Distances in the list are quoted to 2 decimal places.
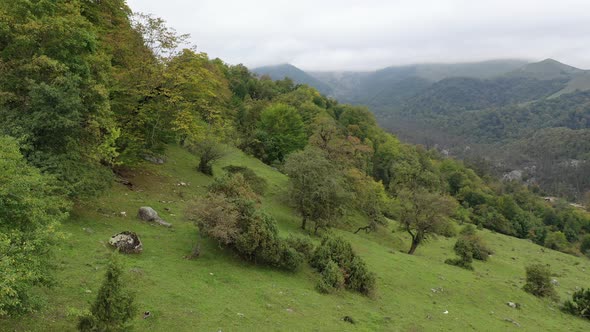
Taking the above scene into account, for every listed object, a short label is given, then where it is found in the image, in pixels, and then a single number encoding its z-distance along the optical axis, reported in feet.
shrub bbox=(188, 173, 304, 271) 67.62
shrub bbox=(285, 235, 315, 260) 82.23
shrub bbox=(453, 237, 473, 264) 133.39
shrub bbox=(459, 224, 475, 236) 193.61
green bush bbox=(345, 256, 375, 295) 76.59
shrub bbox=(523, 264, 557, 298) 109.50
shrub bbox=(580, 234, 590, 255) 293.43
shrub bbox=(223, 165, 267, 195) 128.16
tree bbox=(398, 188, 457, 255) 125.18
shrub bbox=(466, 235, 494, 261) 157.53
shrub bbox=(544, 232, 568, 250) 266.57
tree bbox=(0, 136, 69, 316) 29.45
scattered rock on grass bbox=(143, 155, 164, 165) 115.44
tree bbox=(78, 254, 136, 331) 36.47
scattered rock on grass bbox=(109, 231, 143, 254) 61.98
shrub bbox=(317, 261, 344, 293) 71.67
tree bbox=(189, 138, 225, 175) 129.08
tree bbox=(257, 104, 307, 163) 200.54
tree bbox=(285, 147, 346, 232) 109.60
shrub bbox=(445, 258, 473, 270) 130.21
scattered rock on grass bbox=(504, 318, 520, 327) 80.96
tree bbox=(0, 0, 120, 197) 57.31
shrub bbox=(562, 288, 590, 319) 100.89
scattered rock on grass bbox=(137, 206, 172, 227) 78.38
